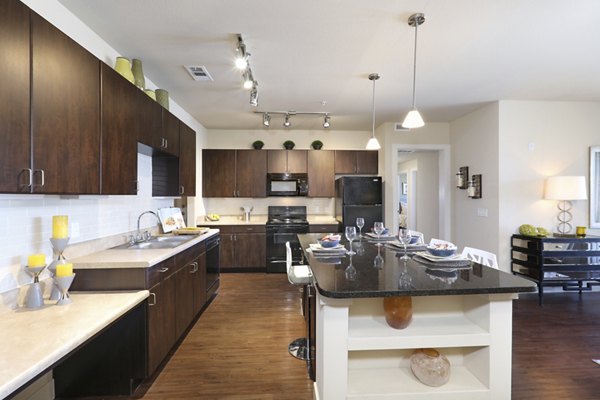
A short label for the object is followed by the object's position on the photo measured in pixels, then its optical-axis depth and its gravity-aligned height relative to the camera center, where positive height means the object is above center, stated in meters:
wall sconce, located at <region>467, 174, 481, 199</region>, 4.33 +0.17
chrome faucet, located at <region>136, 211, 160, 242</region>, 2.76 -0.37
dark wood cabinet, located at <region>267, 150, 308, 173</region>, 5.38 +0.69
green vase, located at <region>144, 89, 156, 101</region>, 2.70 +0.99
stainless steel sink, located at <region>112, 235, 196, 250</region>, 2.58 -0.43
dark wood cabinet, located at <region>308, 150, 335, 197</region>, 5.41 +0.47
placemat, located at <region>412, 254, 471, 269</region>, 1.82 -0.42
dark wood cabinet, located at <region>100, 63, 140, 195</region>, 1.95 +0.47
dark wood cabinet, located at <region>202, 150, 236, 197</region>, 5.34 +0.50
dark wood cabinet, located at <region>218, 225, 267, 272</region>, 5.03 -0.85
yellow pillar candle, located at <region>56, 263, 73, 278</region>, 1.57 -0.39
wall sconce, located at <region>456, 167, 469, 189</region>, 4.64 +0.34
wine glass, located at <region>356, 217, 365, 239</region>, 2.76 -0.23
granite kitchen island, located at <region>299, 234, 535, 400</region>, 1.45 -0.72
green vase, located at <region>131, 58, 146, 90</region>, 2.60 +1.13
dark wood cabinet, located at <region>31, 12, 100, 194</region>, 1.41 +0.47
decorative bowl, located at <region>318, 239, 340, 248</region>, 2.29 -0.35
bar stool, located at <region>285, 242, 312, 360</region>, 2.34 -0.67
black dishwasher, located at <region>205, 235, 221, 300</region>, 3.43 -0.84
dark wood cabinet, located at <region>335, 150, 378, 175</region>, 5.45 +0.68
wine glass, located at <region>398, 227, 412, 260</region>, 2.08 -0.30
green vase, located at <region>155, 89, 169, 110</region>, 2.97 +1.04
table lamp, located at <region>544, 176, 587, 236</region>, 3.55 +0.06
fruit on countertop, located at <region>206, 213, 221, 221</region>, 5.23 -0.34
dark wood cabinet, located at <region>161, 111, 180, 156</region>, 2.86 +0.66
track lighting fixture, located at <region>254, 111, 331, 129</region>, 4.40 +1.30
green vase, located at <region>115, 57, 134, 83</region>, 2.34 +1.07
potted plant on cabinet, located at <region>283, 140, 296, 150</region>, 5.46 +1.01
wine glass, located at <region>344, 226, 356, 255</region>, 2.34 -0.28
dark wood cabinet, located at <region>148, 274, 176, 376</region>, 2.03 -0.93
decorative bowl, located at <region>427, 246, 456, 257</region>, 1.91 -0.35
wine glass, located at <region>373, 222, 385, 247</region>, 2.96 -0.32
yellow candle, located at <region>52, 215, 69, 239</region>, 1.73 -0.18
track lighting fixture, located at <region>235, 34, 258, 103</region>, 2.40 +1.18
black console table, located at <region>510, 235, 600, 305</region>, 3.51 -0.77
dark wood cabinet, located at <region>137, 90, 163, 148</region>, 2.41 +0.69
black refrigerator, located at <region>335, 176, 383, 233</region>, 4.94 -0.01
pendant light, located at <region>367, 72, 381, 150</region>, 3.56 +0.67
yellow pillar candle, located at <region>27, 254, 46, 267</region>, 1.53 -0.33
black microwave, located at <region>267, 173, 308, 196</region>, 5.39 +0.27
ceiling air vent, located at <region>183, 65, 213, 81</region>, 2.93 +1.32
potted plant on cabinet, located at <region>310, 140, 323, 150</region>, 5.46 +1.02
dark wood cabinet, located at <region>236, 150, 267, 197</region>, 5.36 +0.47
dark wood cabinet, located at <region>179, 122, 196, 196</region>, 3.38 +0.47
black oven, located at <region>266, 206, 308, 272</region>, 5.02 -0.72
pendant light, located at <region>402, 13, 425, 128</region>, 2.43 +0.66
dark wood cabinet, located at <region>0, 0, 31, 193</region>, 1.24 +0.45
